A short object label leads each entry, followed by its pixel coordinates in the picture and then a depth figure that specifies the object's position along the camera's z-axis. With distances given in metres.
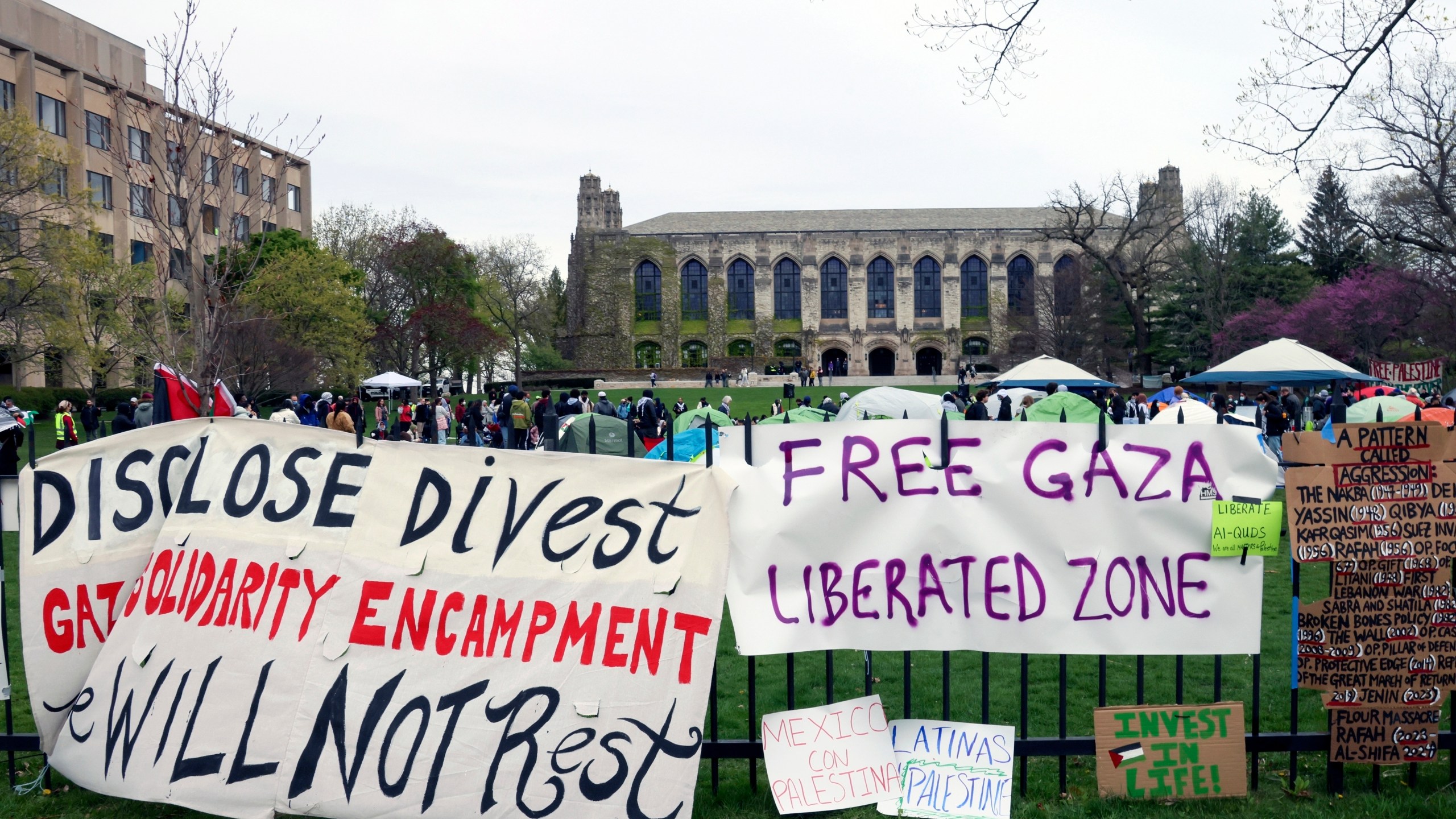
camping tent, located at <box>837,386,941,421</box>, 16.81
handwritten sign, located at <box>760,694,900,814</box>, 3.57
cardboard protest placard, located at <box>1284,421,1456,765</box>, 3.61
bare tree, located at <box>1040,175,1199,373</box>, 46.94
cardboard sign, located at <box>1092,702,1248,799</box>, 3.66
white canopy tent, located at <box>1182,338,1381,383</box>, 15.26
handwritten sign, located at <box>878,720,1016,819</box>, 3.57
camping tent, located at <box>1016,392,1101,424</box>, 12.81
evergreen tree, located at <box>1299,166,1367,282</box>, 42.66
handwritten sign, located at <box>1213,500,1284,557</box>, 3.51
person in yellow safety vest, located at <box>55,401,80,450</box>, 15.59
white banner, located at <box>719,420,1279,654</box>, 3.56
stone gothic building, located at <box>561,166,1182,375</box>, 70.25
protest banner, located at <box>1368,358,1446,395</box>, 24.66
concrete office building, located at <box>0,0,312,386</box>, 37.19
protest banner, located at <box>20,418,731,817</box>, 3.42
